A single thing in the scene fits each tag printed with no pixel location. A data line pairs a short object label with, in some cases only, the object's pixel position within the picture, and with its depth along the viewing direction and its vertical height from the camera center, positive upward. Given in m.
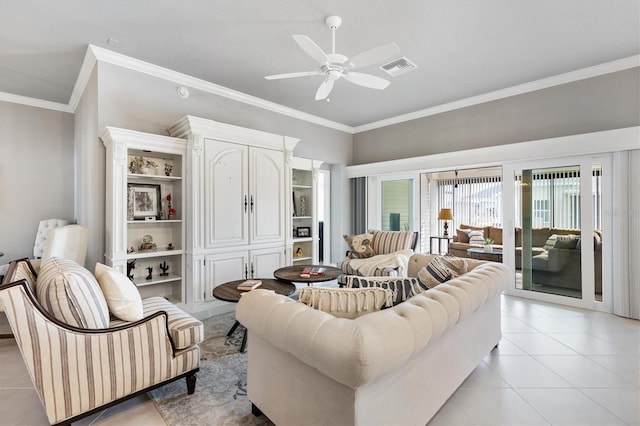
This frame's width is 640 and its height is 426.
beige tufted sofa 1.23 -0.71
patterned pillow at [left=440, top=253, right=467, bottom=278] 2.63 -0.45
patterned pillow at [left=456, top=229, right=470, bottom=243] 7.11 -0.51
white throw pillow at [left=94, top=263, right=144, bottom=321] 2.03 -0.55
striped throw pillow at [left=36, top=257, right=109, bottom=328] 1.70 -0.47
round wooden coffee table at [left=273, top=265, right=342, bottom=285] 3.36 -0.71
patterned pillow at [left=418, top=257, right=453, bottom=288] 2.31 -0.48
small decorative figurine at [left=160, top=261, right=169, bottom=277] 3.79 -0.67
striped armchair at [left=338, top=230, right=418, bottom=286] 4.20 -0.63
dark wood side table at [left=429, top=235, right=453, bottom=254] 7.28 -0.69
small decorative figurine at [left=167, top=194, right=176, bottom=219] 3.77 +0.07
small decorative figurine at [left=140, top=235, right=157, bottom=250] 3.60 -0.34
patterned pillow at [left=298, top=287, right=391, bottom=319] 1.64 -0.47
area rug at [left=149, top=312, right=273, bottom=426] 1.88 -1.25
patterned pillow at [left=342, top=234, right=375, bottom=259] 4.75 -0.51
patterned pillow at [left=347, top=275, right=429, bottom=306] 1.79 -0.43
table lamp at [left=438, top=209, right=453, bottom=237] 7.21 -0.04
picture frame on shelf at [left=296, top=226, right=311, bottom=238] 5.07 -0.30
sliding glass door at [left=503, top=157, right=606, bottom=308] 3.81 -0.22
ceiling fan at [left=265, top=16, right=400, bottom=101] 2.35 +1.27
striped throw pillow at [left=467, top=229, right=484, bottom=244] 6.82 -0.53
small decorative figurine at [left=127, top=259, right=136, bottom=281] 3.38 -0.57
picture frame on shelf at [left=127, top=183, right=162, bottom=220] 3.51 +0.17
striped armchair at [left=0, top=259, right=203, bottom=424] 1.57 -0.83
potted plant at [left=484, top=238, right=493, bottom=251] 6.04 -0.65
